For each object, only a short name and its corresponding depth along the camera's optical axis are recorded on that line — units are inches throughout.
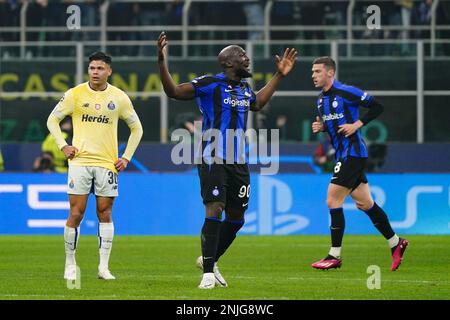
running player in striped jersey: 547.8
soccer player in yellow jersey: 473.4
